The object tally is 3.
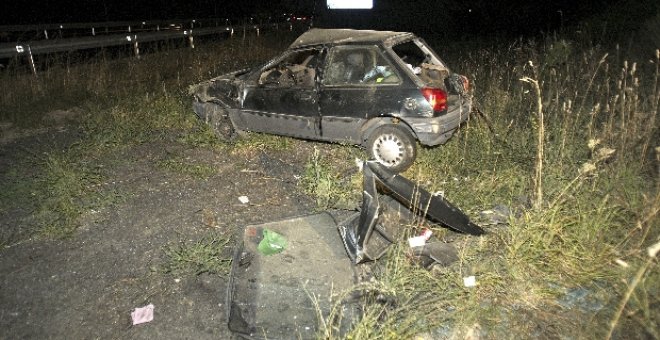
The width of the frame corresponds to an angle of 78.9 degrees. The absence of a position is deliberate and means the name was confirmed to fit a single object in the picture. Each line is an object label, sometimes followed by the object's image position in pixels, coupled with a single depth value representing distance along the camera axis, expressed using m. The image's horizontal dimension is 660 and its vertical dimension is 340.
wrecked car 4.54
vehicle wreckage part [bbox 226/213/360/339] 2.87
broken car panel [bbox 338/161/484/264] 3.27
